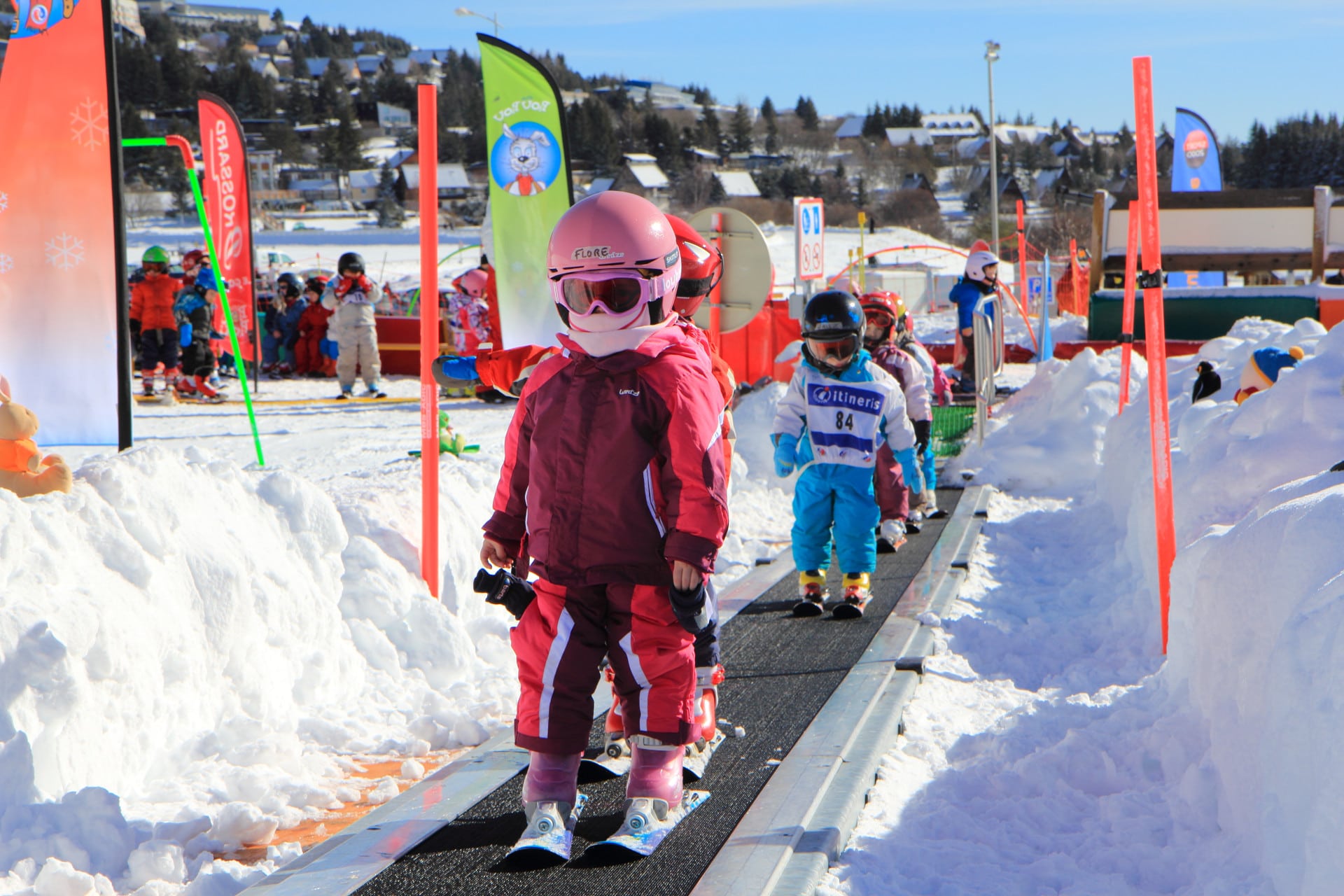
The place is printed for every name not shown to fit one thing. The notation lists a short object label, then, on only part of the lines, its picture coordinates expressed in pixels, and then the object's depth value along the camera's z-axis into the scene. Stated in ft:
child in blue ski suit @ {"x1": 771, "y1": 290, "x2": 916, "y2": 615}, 18.78
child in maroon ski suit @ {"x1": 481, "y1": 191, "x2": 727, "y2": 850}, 9.96
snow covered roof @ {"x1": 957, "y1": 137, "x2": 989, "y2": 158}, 500.74
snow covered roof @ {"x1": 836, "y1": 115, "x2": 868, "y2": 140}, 542.16
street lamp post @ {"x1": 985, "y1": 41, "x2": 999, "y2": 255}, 114.01
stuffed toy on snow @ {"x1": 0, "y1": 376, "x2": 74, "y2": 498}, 13.32
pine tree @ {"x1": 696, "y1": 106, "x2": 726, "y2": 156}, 408.46
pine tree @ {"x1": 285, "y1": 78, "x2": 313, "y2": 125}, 429.79
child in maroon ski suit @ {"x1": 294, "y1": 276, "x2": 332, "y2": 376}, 56.24
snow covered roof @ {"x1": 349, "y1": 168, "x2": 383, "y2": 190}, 358.64
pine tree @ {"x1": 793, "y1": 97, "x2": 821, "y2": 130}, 538.06
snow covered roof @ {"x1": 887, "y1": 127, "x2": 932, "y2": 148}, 511.81
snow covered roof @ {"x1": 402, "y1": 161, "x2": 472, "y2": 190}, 313.07
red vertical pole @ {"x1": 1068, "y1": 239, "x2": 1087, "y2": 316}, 85.66
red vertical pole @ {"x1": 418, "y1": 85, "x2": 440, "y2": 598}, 16.57
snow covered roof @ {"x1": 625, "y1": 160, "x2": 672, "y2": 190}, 311.27
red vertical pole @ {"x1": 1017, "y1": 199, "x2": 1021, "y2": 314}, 52.90
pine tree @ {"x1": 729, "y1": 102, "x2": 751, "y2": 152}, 414.21
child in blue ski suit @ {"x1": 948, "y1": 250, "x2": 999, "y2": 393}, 37.47
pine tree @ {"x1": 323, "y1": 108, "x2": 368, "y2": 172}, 339.57
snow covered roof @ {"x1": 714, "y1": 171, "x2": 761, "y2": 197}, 307.78
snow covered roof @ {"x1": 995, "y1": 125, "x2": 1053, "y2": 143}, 517.14
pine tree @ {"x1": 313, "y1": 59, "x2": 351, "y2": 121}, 449.48
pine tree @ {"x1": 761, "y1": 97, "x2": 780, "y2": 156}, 439.22
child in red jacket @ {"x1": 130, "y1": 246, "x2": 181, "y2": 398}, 43.37
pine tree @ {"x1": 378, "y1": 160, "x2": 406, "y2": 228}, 255.09
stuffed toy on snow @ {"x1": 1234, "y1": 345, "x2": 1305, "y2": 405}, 23.53
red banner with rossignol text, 35.91
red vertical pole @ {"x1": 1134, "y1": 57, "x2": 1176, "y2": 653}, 14.02
